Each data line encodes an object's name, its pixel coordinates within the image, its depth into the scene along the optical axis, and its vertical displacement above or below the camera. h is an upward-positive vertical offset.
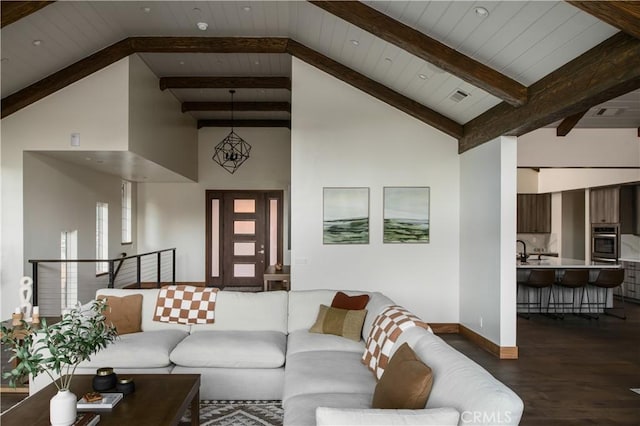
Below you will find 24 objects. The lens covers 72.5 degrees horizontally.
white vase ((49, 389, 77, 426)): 2.19 -0.98
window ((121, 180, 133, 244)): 9.38 +0.06
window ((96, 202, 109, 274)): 7.89 -0.36
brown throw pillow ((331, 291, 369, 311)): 3.99 -0.80
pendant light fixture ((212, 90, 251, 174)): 9.63 +1.43
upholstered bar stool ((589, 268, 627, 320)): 6.51 -0.96
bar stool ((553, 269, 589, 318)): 6.54 -0.96
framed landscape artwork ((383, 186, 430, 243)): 6.10 -0.01
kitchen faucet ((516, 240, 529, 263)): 7.29 -0.73
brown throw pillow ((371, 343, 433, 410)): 1.95 -0.79
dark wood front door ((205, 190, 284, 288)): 9.88 -0.48
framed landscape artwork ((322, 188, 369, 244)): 6.02 -0.01
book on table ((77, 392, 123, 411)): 2.42 -1.05
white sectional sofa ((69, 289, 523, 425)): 1.69 -1.05
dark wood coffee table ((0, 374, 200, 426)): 2.28 -1.08
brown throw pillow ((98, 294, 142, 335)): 3.96 -0.90
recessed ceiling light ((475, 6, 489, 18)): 3.44 +1.61
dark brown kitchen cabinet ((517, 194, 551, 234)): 9.65 +0.04
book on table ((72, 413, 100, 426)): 2.20 -1.05
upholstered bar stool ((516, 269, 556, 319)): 6.50 -0.96
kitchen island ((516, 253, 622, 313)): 7.01 -1.30
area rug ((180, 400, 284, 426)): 3.14 -1.49
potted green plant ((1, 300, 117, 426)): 2.14 -0.70
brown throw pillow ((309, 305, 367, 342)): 3.76 -0.95
